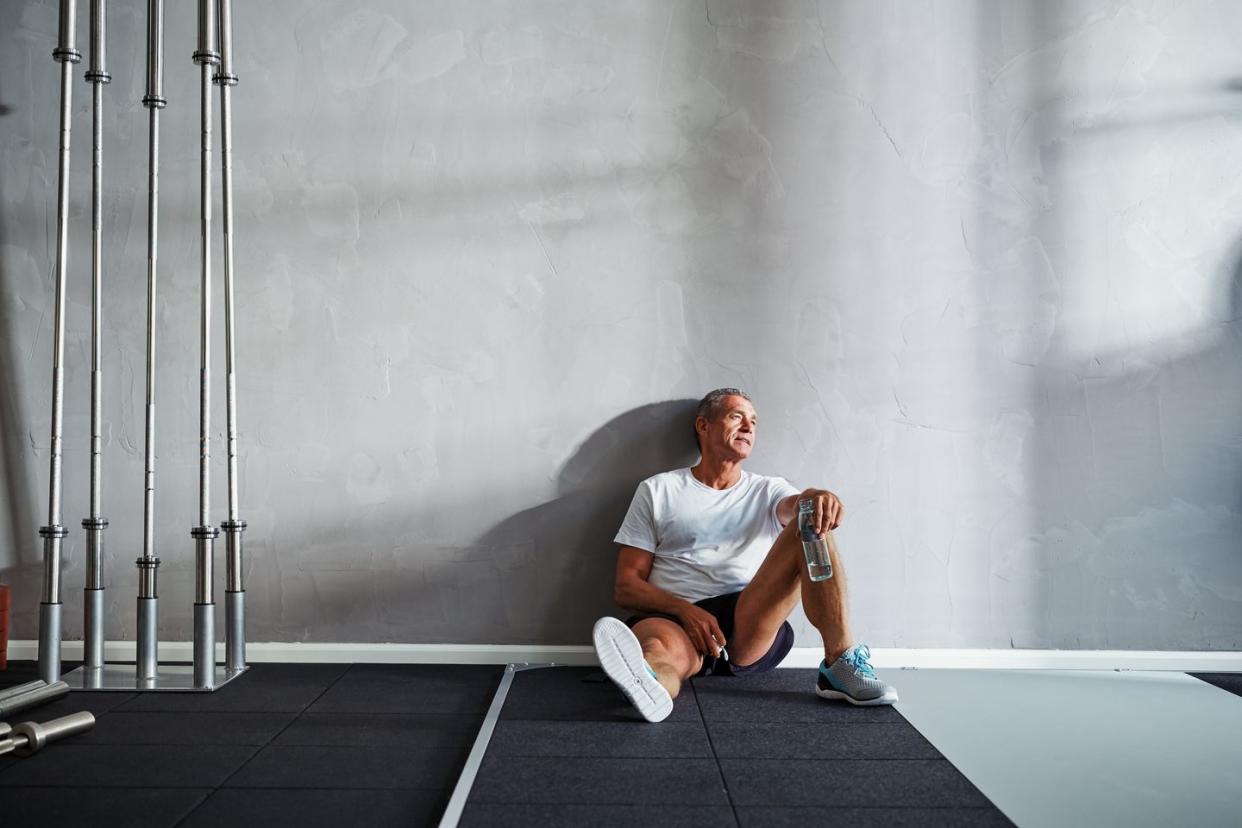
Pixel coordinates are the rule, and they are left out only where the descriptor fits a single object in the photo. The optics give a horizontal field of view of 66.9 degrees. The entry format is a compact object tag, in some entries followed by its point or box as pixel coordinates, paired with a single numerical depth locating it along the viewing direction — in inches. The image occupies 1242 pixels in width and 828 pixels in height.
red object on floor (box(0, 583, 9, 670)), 121.0
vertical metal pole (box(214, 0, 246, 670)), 117.1
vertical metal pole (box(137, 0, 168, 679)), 114.7
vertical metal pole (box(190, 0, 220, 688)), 113.3
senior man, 107.4
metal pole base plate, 110.5
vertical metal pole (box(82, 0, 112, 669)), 115.6
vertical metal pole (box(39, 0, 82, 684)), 113.6
